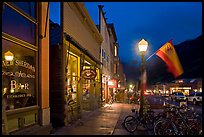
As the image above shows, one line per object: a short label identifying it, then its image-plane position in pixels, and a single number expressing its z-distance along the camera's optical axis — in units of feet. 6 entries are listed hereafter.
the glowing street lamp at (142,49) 26.87
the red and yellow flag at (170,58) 21.61
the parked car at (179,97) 90.15
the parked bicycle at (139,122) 24.89
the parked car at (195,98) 75.41
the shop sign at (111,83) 74.09
